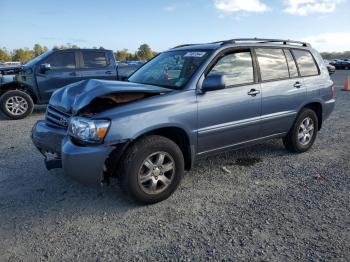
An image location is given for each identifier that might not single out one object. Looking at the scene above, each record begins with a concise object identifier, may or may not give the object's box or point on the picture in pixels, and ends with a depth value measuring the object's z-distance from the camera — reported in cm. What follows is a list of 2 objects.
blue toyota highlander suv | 331
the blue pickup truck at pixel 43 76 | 868
